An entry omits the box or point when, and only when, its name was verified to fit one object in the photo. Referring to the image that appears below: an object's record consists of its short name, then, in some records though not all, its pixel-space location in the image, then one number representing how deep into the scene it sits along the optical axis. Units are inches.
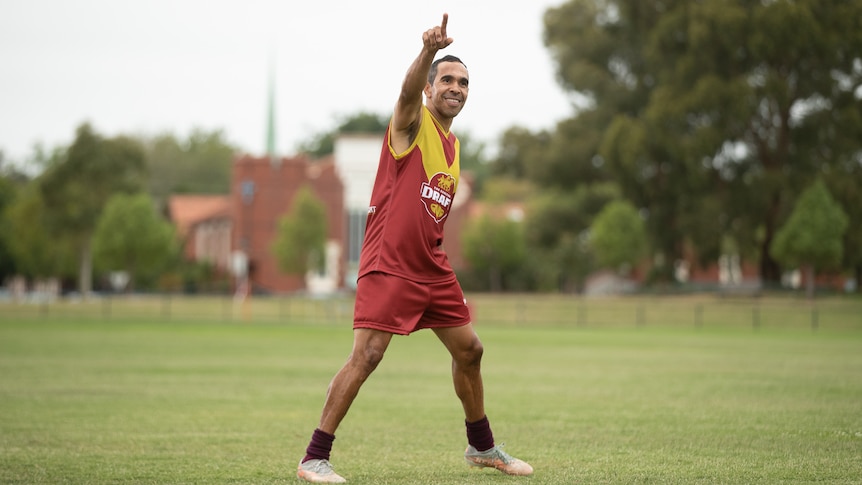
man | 252.4
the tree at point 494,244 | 2861.7
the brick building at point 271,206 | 3326.8
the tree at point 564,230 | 2593.5
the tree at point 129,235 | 2810.0
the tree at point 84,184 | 2903.5
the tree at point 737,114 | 1963.6
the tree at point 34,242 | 2982.3
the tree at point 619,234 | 2217.0
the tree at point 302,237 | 2925.7
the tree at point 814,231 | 1845.5
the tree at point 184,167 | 5344.5
